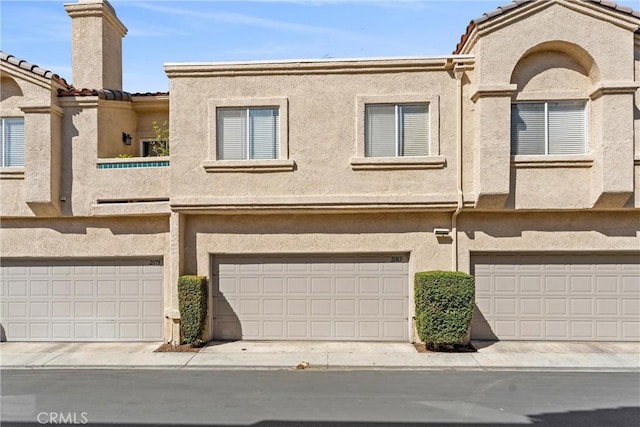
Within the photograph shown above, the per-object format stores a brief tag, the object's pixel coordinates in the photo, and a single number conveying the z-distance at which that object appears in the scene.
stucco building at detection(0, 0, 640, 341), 9.27
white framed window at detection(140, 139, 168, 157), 11.66
